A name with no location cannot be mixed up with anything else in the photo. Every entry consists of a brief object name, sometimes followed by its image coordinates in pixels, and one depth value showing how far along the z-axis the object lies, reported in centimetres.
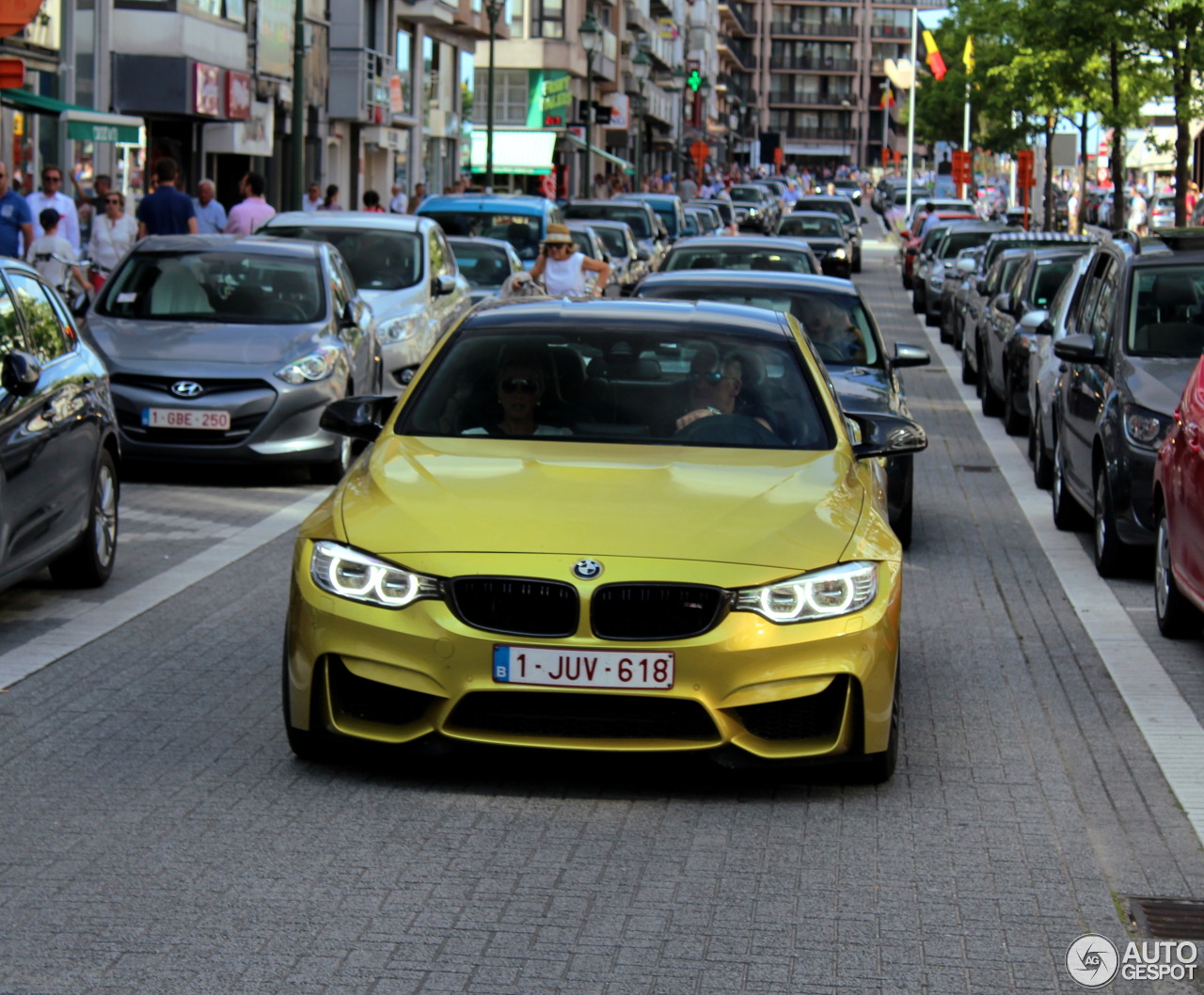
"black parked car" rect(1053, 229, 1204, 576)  1057
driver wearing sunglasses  732
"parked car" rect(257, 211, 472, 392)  1856
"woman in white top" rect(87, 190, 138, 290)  2267
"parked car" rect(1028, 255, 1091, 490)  1382
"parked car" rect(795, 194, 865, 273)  5798
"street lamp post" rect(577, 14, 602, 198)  4800
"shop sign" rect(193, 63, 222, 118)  3606
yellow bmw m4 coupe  596
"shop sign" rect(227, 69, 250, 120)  3841
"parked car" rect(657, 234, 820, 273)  1750
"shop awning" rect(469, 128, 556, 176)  6656
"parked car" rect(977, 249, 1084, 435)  1764
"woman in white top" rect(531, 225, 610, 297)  1928
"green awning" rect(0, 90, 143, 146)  2814
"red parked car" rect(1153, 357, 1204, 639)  854
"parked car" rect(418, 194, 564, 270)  2688
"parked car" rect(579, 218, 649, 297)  3306
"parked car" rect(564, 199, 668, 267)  3875
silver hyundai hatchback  1372
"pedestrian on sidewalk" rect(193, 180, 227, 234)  2475
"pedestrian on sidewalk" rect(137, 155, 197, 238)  2250
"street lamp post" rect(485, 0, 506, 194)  4174
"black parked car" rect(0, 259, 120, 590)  860
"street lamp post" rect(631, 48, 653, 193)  6408
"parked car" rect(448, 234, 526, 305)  2428
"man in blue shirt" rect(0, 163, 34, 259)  2028
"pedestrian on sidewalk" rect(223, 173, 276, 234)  2317
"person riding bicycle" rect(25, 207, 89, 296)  2070
